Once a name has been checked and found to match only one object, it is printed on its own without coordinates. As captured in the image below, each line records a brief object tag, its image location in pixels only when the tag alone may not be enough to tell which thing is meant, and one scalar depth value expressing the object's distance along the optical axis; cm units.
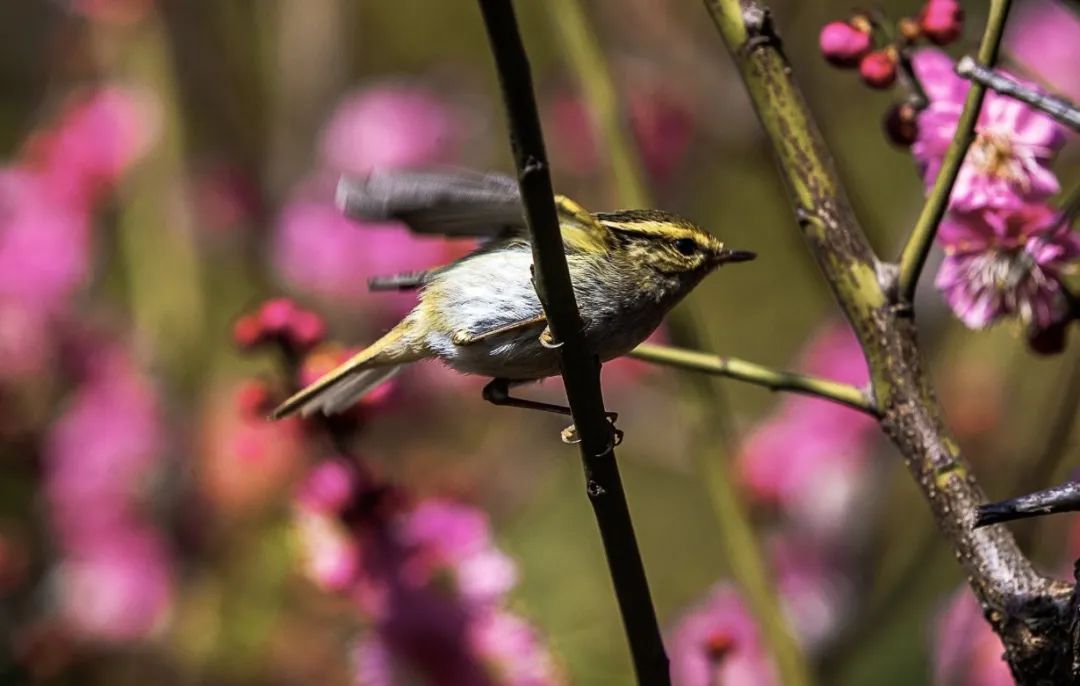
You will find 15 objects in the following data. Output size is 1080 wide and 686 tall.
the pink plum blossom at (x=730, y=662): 299
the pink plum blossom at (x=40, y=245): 345
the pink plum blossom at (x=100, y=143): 357
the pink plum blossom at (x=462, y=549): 292
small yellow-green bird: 283
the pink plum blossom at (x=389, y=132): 371
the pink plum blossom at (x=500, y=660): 293
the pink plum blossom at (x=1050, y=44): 320
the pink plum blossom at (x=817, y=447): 320
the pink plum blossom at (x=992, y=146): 284
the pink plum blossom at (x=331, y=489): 290
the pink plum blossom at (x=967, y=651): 295
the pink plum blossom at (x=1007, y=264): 284
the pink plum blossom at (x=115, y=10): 339
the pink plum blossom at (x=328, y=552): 291
